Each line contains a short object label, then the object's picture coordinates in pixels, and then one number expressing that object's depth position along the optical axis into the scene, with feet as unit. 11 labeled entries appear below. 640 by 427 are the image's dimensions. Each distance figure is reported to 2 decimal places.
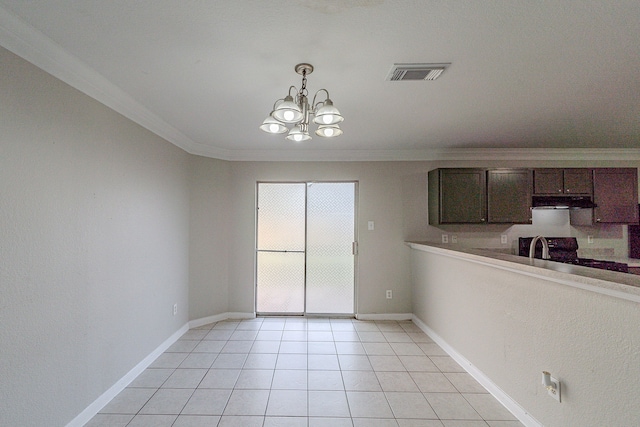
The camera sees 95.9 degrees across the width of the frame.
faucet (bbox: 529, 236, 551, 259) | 8.16
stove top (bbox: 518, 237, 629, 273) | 12.83
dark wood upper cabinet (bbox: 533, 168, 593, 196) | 12.42
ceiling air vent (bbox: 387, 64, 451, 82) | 6.26
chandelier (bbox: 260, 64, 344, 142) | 5.69
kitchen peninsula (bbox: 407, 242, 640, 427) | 4.57
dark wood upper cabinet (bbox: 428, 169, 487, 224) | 12.35
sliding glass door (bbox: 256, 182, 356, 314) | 13.99
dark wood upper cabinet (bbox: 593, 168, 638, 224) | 12.45
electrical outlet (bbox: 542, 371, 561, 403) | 5.64
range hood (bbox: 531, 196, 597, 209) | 12.42
